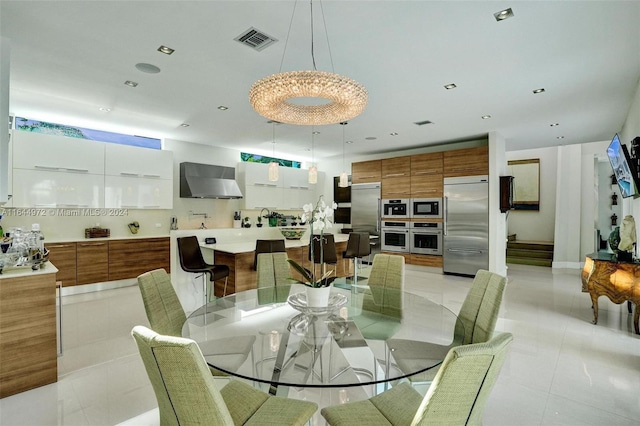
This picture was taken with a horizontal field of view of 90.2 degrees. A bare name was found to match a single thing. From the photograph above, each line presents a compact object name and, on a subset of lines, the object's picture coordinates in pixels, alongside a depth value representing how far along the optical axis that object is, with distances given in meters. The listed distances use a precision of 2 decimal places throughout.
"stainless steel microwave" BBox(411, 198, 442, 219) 6.95
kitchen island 4.43
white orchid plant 2.06
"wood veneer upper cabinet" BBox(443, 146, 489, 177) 6.31
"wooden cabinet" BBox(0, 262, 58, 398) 2.33
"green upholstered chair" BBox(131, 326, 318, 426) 0.96
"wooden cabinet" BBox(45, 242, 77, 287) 4.95
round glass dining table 1.42
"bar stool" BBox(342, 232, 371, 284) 5.36
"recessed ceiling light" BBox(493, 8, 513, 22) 2.40
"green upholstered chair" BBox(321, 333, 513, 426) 0.93
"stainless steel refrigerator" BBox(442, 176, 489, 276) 6.31
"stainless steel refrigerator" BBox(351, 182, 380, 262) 7.93
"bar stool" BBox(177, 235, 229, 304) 4.08
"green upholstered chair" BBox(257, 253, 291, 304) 3.12
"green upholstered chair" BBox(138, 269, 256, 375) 1.63
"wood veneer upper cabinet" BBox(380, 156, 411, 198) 7.40
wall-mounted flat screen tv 3.68
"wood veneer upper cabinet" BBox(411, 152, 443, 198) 6.93
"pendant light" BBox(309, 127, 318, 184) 5.70
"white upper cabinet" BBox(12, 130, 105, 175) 4.82
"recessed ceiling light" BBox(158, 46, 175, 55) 2.94
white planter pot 2.03
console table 3.47
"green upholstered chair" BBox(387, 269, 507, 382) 1.60
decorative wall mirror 9.20
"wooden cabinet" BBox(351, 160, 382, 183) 7.91
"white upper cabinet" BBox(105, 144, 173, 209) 5.69
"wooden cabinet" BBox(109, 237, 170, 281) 5.55
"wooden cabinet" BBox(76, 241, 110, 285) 5.20
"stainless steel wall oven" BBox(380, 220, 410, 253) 7.45
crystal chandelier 2.03
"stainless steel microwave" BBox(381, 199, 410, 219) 7.41
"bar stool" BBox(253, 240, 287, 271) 4.23
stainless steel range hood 6.57
